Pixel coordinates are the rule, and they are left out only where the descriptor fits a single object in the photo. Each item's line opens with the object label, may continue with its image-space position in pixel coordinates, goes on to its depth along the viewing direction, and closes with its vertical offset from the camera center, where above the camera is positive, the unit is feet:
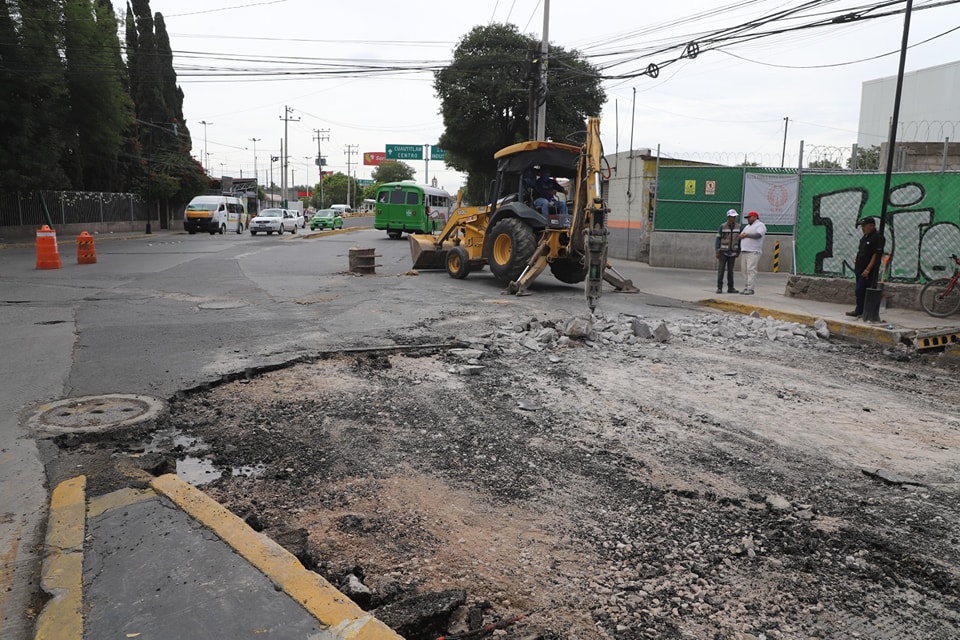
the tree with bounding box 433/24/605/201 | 100.99 +20.63
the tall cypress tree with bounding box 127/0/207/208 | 136.36 +23.32
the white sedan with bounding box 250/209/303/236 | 122.93 -0.46
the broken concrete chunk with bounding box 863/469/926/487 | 13.55 -5.04
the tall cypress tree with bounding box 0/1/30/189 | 77.02 +12.89
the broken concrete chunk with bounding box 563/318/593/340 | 26.62 -4.13
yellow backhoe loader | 38.78 +0.28
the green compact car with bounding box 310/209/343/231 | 148.15 +0.21
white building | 148.15 +33.14
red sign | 289.74 +28.88
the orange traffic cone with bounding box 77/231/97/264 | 57.00 -3.10
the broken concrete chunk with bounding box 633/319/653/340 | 27.81 -4.30
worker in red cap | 44.39 -0.86
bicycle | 34.47 -3.13
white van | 121.19 +0.55
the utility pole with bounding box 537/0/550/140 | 73.72 +16.93
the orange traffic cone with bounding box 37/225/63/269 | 52.37 -3.03
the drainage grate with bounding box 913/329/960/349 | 27.68 -4.32
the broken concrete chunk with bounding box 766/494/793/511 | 12.19 -5.09
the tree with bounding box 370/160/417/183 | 411.95 +32.88
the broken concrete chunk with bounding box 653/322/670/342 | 27.53 -4.35
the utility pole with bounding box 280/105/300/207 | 226.58 +23.47
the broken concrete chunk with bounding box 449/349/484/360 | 23.43 -4.66
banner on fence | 61.62 +3.47
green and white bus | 108.68 +2.41
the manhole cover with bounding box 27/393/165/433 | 15.72 -5.01
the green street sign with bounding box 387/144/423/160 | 204.95 +22.56
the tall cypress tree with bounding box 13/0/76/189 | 79.20 +15.61
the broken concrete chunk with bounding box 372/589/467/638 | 8.33 -5.07
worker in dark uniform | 33.37 -1.29
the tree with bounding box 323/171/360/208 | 402.54 +19.28
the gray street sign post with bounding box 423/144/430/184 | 200.95 +19.75
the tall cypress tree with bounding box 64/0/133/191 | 89.40 +19.26
